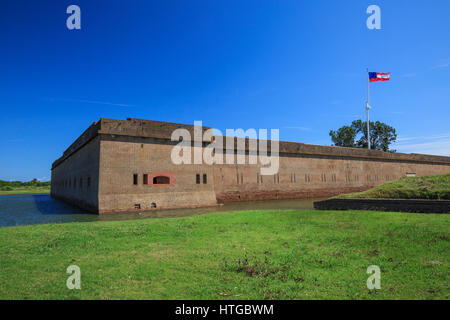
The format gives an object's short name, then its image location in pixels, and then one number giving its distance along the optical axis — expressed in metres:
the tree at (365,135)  51.66
